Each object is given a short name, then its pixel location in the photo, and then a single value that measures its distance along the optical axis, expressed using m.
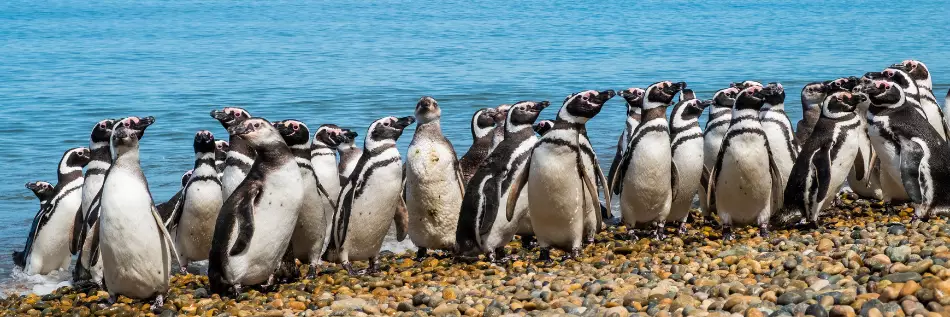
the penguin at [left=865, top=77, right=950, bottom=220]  16.58
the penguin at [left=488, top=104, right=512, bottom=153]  18.52
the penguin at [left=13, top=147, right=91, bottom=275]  18.03
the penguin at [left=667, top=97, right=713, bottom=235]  17.69
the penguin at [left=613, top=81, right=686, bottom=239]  16.86
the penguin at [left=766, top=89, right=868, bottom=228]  16.78
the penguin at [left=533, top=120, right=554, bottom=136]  16.95
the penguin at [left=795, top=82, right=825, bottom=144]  20.06
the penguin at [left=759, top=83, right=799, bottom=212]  18.41
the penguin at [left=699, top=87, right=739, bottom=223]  19.12
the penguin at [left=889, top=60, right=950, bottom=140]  20.55
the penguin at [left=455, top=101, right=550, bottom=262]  15.74
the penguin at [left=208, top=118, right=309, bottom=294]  13.76
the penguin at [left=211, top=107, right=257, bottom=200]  16.14
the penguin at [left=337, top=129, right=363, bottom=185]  18.36
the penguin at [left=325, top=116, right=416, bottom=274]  15.82
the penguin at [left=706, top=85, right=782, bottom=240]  17.08
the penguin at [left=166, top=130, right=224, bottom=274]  16.61
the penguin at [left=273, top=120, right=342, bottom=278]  15.18
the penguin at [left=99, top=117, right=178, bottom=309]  13.72
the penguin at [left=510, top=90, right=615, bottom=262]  15.56
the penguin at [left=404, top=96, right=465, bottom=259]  16.55
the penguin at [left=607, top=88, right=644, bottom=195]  20.73
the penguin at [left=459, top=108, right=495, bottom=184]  18.66
